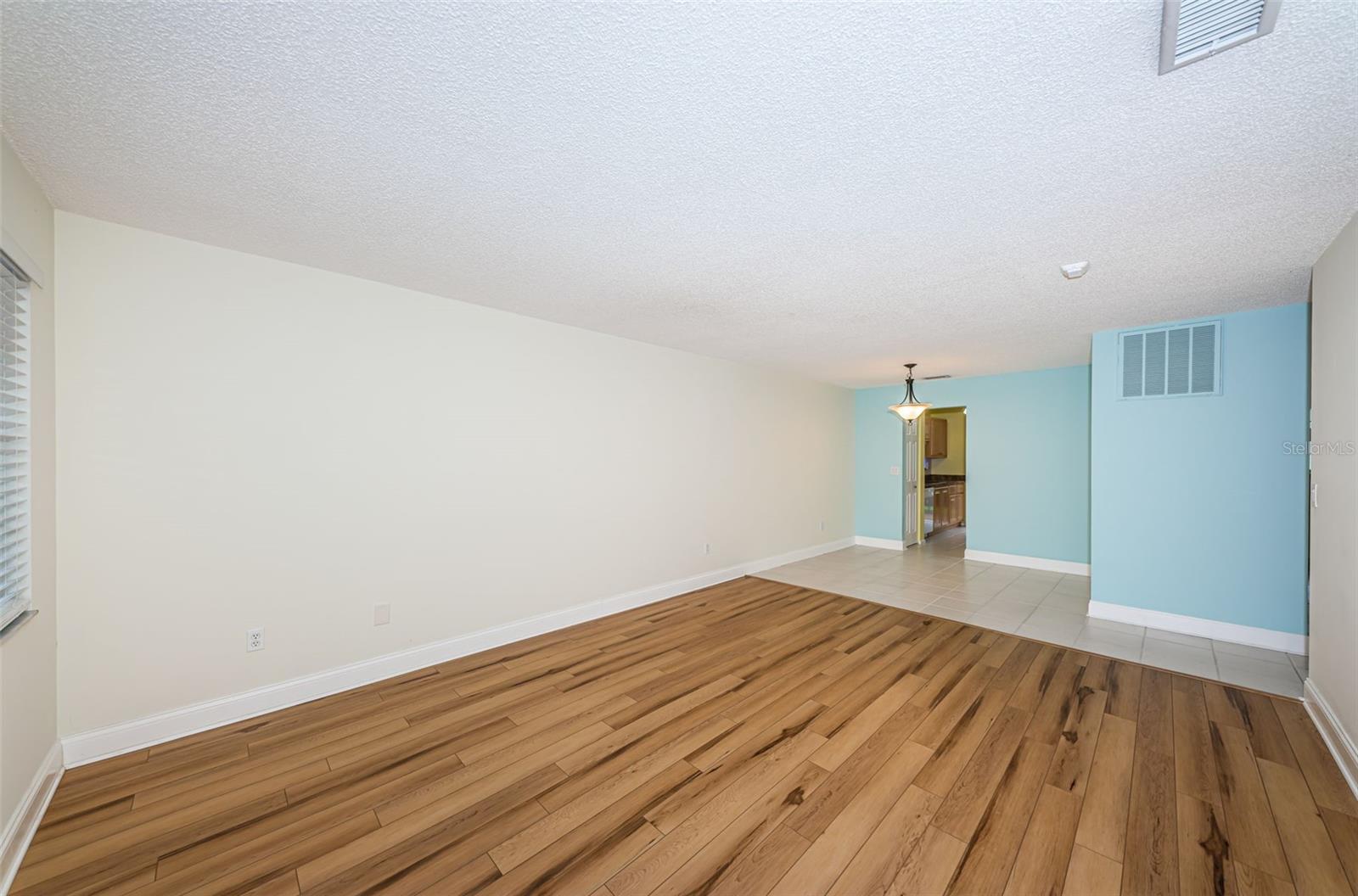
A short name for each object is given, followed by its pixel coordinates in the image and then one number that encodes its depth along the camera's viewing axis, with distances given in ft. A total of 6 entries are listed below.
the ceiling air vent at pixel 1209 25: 3.67
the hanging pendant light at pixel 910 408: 19.03
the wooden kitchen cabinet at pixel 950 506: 29.91
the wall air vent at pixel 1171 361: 12.26
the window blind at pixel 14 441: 6.04
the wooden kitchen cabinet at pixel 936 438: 31.91
